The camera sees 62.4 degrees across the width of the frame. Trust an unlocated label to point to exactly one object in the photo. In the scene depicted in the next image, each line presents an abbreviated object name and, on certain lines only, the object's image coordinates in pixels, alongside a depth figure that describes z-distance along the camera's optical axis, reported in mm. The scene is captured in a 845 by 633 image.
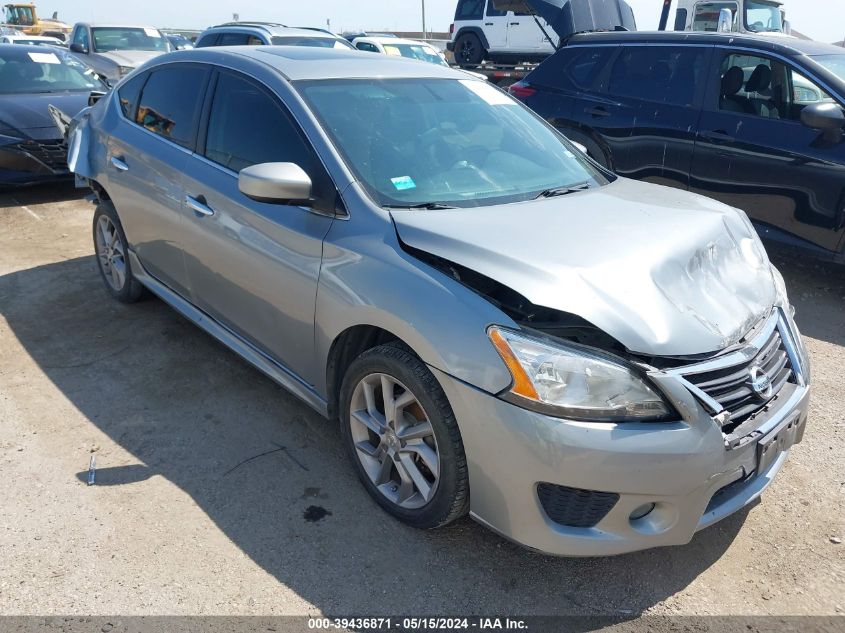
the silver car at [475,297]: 2213
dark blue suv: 5168
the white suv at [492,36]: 18734
